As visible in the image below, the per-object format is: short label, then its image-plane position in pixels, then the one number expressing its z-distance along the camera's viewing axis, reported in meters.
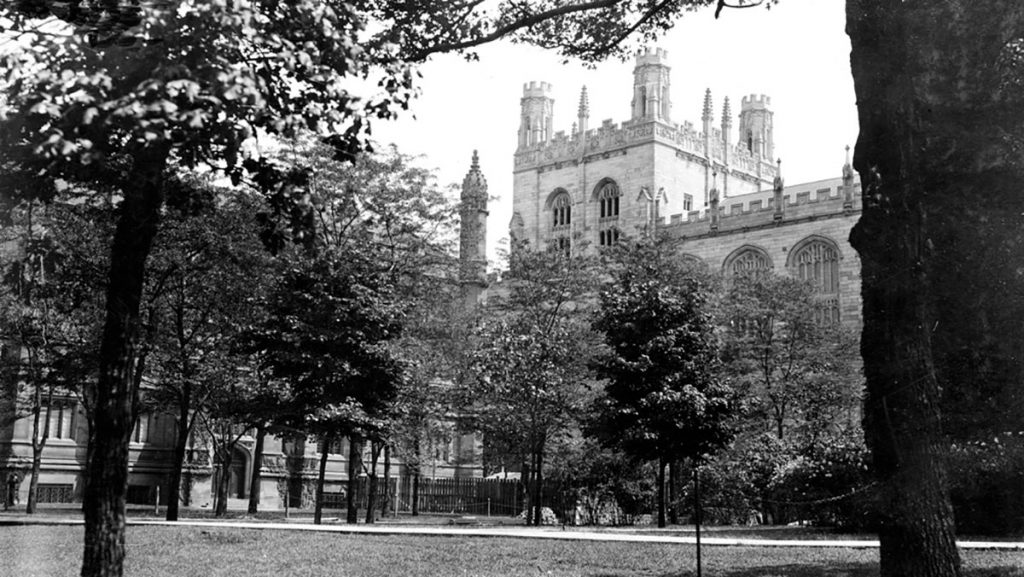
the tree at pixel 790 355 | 42.47
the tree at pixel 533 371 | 28.97
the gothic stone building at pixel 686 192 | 70.69
